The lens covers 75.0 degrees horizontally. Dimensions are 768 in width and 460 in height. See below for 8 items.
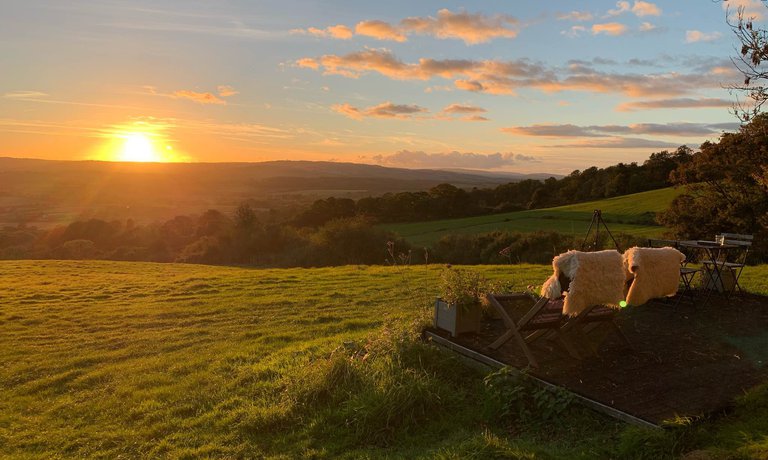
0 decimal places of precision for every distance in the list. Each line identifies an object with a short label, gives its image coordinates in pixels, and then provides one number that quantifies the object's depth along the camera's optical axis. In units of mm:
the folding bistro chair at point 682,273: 8852
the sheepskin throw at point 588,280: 5648
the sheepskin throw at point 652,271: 6477
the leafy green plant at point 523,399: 5281
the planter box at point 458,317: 7195
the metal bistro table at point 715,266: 9233
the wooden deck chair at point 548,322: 6090
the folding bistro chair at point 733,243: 9672
